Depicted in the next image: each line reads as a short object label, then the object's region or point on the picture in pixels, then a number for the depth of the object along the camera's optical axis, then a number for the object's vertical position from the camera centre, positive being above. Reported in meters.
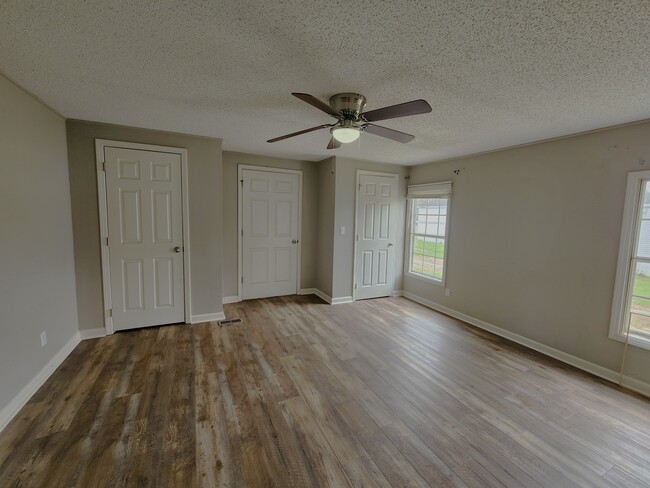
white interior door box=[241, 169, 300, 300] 4.62 -0.31
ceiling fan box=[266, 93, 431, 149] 1.86 +0.68
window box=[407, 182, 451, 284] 4.46 -0.21
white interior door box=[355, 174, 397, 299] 4.75 -0.32
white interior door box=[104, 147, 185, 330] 3.21 -0.28
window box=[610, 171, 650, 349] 2.51 -0.42
